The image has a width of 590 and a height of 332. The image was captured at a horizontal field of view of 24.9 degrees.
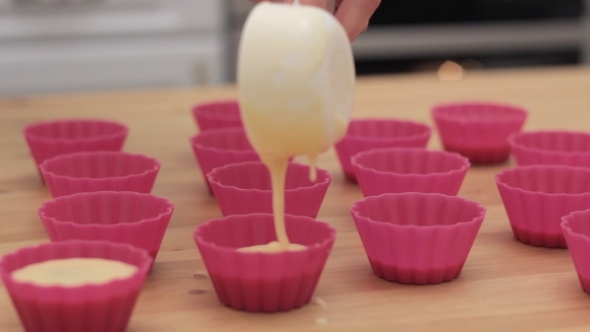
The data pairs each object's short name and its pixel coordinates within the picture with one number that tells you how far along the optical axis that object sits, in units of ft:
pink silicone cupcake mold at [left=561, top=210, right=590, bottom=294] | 2.20
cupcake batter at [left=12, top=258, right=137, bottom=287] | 2.07
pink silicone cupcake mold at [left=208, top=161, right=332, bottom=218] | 2.48
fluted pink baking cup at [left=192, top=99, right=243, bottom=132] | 3.11
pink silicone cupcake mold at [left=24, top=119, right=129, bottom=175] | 2.86
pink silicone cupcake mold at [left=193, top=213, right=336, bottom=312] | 2.13
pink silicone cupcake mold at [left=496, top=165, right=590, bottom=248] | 2.44
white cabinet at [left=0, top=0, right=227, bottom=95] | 4.60
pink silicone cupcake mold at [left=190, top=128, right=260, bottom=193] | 2.77
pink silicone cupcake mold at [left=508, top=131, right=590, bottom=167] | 2.87
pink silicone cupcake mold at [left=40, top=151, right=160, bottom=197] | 2.55
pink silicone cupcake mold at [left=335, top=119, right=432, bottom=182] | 2.91
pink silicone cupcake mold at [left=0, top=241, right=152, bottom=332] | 1.99
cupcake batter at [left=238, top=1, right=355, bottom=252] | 2.09
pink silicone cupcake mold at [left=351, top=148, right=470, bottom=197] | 2.62
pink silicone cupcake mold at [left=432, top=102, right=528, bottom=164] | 3.09
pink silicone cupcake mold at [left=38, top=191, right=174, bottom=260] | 2.26
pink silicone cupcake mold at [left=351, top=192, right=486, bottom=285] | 2.26
